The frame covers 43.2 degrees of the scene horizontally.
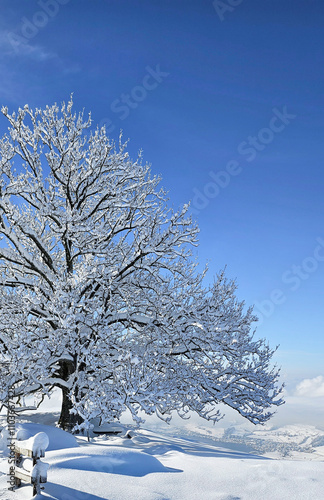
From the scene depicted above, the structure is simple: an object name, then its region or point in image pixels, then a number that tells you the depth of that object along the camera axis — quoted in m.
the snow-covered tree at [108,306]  11.52
